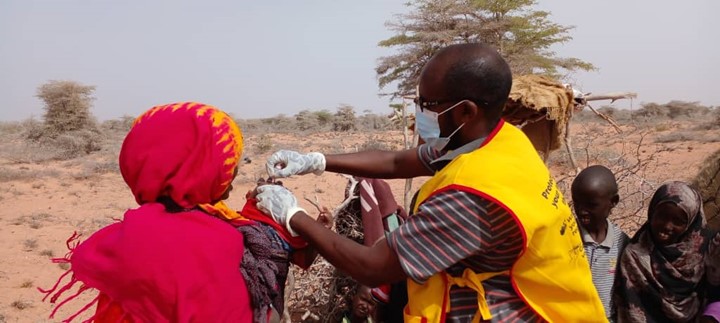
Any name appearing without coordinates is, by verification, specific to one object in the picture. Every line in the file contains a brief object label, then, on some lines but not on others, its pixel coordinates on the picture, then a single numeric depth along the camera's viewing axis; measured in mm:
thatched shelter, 3773
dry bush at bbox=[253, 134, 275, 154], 15258
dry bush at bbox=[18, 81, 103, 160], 18172
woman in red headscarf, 1399
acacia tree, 15617
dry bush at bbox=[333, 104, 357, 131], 25500
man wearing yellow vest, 1283
